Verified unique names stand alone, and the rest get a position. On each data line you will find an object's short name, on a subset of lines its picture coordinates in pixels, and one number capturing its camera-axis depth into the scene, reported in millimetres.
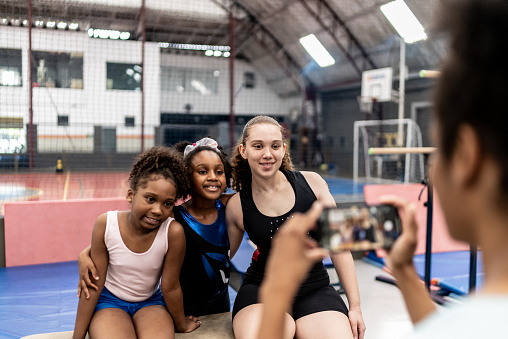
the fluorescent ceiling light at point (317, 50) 12141
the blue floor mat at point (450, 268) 2869
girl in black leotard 1603
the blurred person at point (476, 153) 421
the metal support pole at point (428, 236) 2721
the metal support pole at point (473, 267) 2383
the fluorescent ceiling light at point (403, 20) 9125
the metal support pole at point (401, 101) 7643
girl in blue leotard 1854
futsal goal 8211
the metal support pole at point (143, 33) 8152
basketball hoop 10255
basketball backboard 8117
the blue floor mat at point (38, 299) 2365
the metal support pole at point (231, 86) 7623
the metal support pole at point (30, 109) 8077
